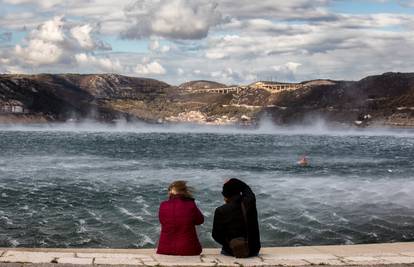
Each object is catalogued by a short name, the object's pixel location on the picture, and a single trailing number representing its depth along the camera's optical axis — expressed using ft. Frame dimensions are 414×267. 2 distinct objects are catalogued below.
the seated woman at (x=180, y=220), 38.19
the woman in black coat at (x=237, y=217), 38.01
